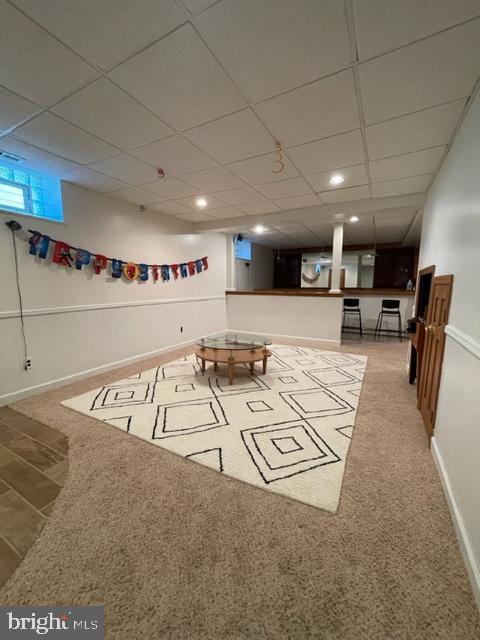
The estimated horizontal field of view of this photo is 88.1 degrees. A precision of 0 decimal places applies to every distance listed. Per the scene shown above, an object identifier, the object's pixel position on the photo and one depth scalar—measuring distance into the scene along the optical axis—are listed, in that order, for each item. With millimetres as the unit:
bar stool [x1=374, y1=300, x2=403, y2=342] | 5258
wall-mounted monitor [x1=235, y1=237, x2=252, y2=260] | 6160
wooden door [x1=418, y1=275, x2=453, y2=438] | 1735
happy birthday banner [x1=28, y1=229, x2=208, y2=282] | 2607
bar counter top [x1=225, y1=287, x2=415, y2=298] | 4824
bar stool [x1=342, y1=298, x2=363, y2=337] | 5456
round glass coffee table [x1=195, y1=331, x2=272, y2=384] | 2928
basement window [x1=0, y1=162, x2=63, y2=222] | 2475
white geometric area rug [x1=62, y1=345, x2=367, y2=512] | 1578
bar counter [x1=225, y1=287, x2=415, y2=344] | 4841
